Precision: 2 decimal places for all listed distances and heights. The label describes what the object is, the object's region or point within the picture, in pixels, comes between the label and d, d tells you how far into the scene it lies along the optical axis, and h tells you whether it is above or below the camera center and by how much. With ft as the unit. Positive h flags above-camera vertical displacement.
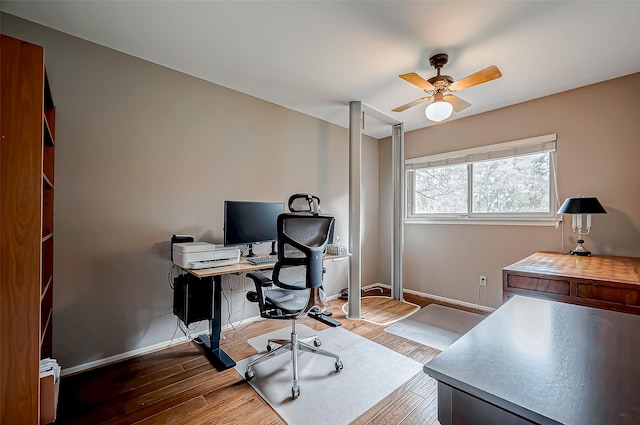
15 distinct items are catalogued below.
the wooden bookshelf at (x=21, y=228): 4.08 -0.19
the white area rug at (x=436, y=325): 8.64 -3.78
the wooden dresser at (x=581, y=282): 5.60 -1.44
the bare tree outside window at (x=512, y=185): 10.41 +1.27
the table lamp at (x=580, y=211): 8.21 +0.16
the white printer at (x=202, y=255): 6.94 -1.02
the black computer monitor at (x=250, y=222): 8.26 -0.19
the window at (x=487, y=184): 10.33 +1.39
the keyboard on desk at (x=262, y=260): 7.95 -1.28
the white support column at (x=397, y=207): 12.73 +0.42
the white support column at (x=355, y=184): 10.62 +1.23
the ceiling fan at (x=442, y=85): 7.11 +3.54
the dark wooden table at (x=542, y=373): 1.61 -1.08
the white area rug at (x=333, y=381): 5.49 -3.80
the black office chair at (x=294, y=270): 6.37 -1.28
